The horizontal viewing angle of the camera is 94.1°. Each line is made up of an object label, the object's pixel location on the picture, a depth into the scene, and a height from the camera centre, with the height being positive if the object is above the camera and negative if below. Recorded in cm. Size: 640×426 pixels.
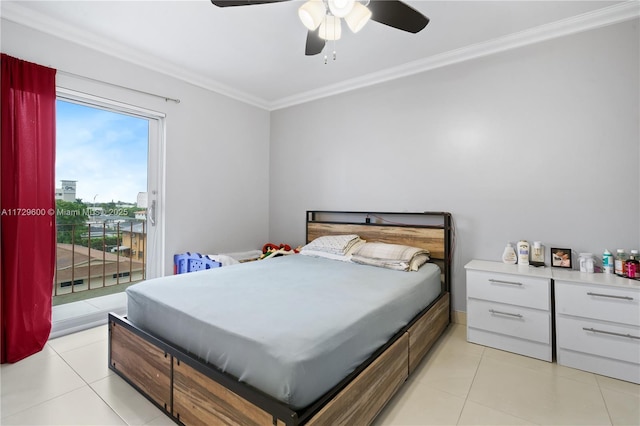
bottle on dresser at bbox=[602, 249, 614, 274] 224 -36
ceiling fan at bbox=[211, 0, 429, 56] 166 +119
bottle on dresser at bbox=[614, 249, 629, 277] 216 -36
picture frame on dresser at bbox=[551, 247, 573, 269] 242 -35
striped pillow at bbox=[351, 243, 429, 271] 262 -38
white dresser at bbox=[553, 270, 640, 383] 195 -75
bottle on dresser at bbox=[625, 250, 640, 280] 211 -37
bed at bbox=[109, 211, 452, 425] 121 -64
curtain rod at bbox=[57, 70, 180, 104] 258 +125
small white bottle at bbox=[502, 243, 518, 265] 262 -36
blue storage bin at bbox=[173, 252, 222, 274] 308 -51
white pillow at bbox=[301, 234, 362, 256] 312 -31
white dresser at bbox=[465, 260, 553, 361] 224 -74
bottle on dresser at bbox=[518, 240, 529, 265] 254 -33
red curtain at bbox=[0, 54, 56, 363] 222 +7
